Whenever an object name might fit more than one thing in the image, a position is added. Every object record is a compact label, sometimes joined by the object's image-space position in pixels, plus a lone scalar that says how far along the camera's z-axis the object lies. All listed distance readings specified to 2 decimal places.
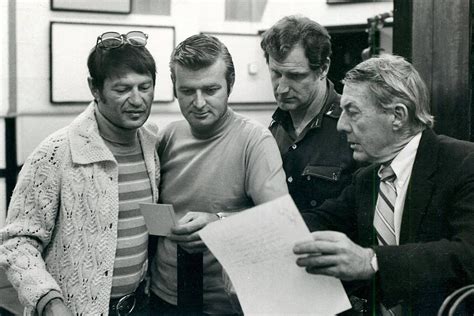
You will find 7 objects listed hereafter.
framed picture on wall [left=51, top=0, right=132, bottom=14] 2.31
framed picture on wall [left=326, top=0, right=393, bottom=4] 2.79
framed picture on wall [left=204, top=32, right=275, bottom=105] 2.85
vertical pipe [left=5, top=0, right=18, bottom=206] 2.16
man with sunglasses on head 1.52
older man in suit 1.41
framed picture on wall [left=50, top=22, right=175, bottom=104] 2.40
